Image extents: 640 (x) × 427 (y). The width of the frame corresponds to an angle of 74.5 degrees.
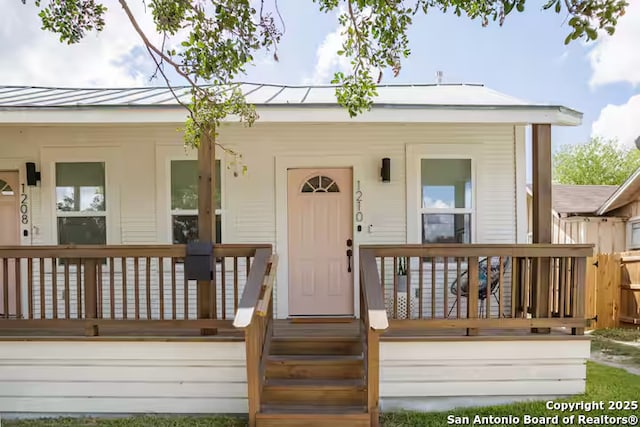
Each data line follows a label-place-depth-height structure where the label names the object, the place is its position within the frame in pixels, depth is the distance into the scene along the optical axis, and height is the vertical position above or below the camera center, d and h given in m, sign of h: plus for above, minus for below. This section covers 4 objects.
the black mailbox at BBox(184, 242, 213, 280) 3.85 -0.53
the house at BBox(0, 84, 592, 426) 3.84 -0.48
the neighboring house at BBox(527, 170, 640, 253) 10.34 -0.42
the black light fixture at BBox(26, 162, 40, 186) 5.41 +0.40
